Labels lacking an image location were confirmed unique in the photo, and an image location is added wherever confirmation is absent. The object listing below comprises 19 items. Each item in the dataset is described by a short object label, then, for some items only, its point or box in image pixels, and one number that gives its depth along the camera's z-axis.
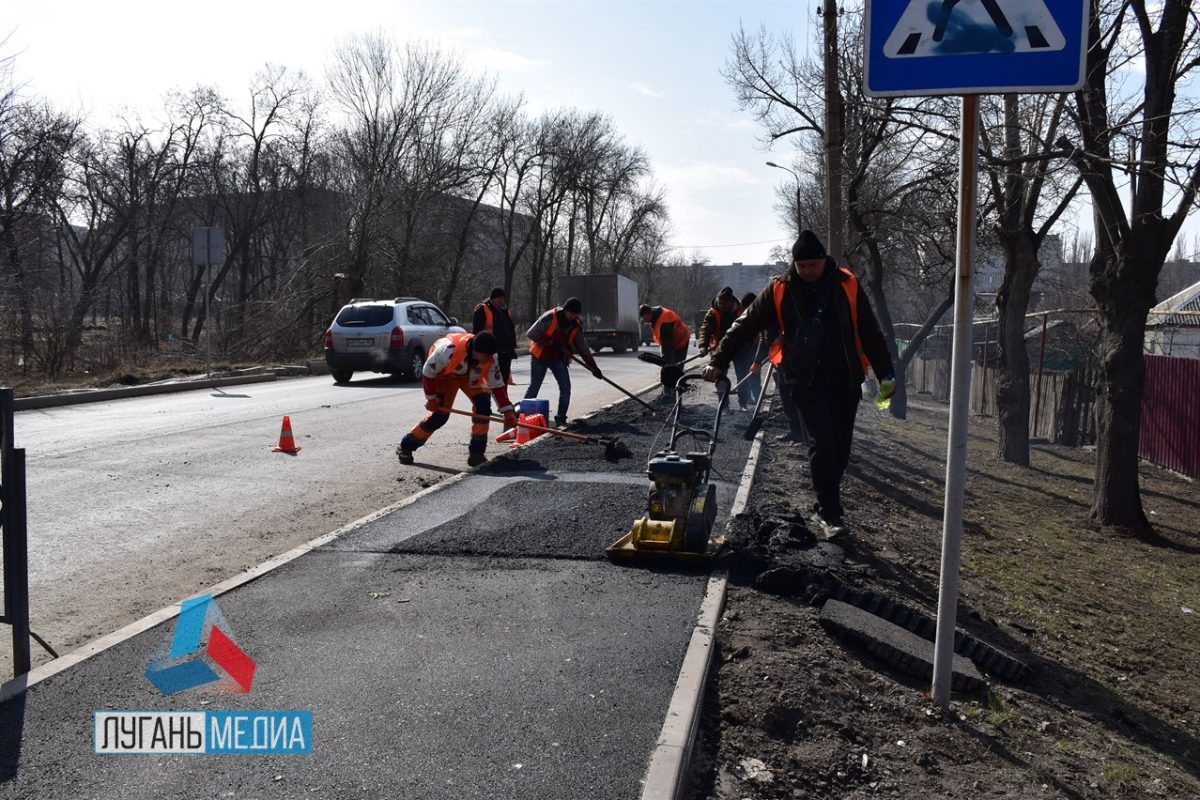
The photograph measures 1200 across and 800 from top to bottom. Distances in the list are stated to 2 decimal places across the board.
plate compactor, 5.43
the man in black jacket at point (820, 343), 5.70
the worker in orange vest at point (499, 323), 12.59
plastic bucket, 11.84
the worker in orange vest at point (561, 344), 12.22
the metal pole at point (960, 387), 3.56
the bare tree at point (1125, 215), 9.01
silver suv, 19.19
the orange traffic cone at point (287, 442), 10.08
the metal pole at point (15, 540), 3.73
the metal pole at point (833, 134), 14.30
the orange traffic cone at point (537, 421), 11.12
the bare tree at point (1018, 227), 10.92
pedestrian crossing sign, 3.40
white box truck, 39.16
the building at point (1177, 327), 16.12
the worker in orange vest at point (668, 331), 14.77
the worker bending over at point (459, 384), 9.27
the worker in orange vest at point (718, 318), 12.63
